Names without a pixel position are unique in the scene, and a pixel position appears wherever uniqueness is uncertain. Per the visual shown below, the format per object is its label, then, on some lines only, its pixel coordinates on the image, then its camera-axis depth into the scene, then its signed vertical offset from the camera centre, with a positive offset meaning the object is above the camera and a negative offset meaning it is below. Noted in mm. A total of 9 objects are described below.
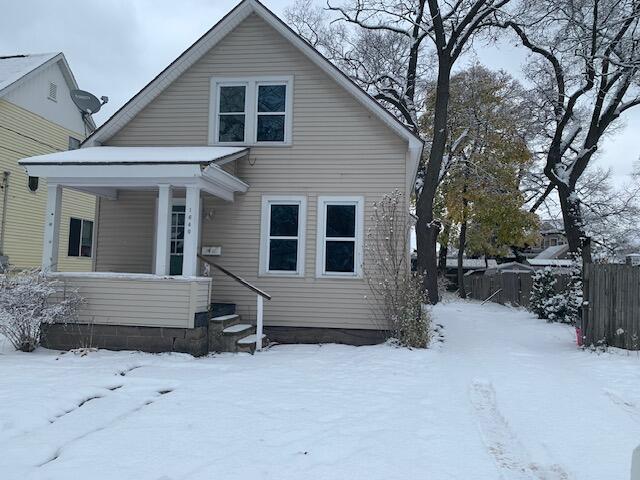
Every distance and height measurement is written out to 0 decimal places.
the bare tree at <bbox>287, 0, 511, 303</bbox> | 17344 +8733
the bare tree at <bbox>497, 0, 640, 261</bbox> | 16422 +7241
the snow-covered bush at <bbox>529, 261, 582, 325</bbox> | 13117 -607
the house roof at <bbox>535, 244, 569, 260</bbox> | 53781 +2463
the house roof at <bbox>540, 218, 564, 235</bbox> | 34625 +3667
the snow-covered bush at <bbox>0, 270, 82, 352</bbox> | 8258 -759
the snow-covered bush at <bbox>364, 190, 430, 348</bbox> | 9875 -138
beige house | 10391 +1792
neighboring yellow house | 17531 +3974
